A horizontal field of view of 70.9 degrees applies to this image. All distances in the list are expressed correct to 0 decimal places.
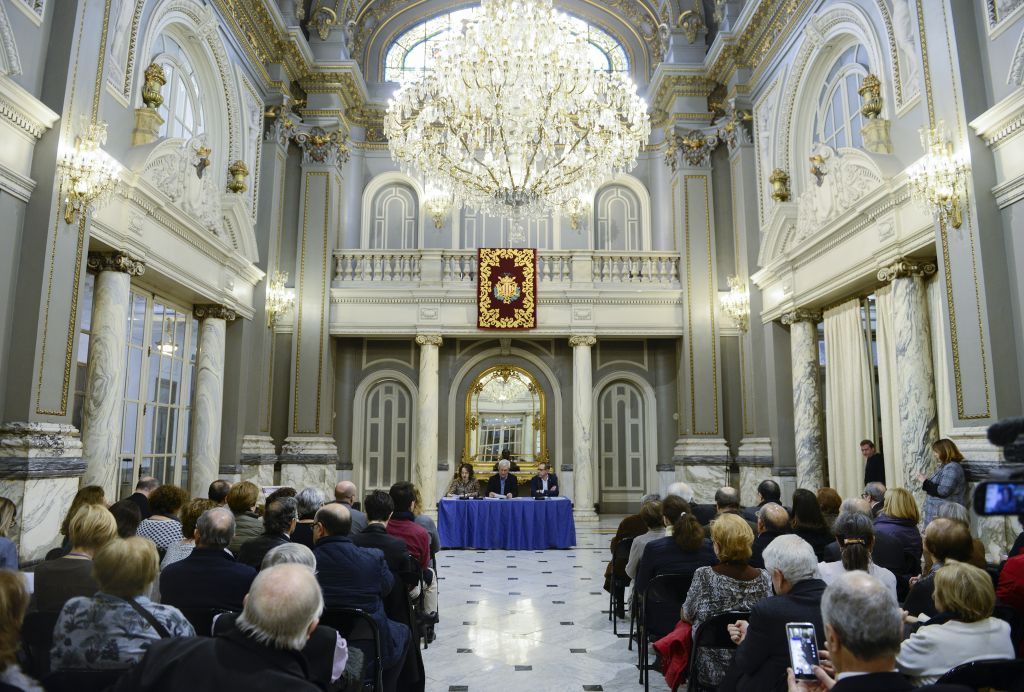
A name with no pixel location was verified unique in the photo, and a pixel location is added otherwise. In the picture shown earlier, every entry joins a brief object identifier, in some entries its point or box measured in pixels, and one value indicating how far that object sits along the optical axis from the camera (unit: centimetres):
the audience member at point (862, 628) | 201
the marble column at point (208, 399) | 1016
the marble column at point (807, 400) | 1035
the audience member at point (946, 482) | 601
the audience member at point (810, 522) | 475
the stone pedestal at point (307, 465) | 1233
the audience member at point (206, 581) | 320
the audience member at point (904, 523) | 494
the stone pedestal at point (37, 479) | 562
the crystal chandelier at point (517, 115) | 870
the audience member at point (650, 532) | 543
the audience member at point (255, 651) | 196
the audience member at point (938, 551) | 346
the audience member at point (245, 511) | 486
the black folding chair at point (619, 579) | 612
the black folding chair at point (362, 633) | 334
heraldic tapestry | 1326
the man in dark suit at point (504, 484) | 1113
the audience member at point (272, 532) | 393
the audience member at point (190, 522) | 426
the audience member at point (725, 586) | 354
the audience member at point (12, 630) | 213
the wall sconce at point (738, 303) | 1236
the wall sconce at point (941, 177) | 669
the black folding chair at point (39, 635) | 265
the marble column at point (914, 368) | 760
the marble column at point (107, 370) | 740
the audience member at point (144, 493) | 561
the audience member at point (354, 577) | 364
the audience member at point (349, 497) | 569
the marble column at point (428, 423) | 1288
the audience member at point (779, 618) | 275
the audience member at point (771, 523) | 467
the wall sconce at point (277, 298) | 1203
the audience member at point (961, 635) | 264
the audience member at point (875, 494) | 656
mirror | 1434
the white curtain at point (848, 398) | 935
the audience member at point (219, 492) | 577
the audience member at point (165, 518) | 480
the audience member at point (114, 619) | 238
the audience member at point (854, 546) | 351
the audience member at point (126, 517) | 398
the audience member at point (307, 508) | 482
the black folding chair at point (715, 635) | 332
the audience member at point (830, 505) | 613
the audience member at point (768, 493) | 686
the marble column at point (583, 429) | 1298
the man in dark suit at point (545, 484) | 1128
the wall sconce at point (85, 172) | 631
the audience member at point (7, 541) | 360
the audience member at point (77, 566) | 323
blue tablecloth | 1062
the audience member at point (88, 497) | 478
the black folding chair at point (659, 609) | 434
